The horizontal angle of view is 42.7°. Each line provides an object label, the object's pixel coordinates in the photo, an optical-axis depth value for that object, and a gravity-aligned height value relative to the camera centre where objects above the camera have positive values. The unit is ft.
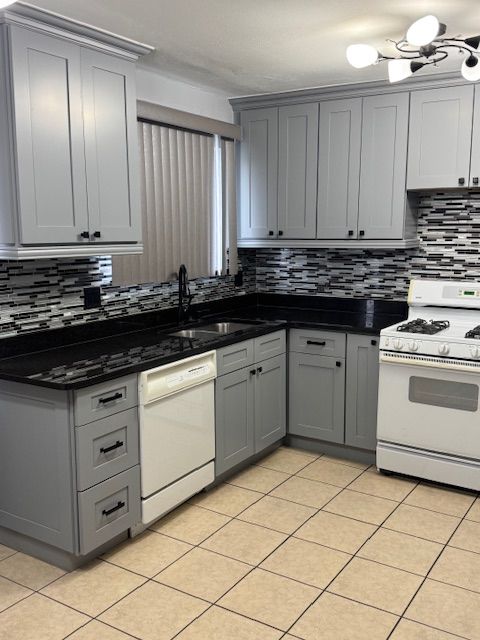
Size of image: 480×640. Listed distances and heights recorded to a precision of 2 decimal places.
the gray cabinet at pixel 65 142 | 8.42 +1.30
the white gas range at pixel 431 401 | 10.84 -3.10
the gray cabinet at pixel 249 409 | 11.23 -3.46
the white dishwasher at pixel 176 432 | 9.44 -3.26
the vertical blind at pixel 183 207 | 11.51 +0.48
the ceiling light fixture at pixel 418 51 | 7.82 +2.56
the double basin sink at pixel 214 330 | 11.85 -2.04
